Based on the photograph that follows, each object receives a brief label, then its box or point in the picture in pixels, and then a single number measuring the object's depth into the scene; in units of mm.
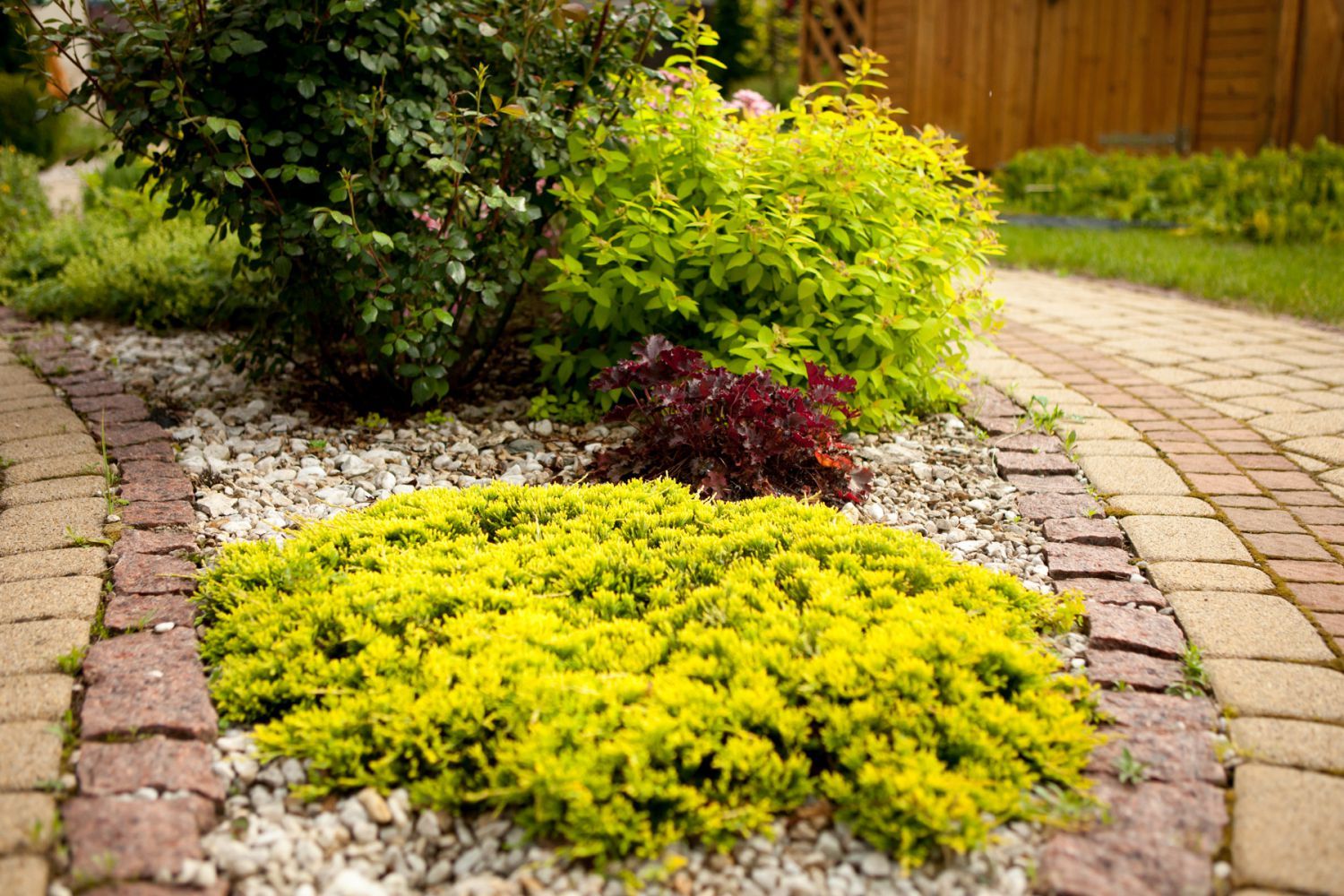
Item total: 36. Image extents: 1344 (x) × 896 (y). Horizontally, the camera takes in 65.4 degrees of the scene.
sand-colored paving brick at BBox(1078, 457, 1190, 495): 2980
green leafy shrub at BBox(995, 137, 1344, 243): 7230
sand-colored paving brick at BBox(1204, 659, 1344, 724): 1896
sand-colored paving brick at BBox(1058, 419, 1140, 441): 3439
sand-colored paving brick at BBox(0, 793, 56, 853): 1509
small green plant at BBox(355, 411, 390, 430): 3426
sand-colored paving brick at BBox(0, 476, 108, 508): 2697
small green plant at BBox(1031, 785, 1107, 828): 1632
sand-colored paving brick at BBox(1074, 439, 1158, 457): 3266
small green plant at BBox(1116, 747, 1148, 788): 1718
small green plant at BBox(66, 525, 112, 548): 2430
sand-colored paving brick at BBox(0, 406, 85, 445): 3172
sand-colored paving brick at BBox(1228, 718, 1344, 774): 1759
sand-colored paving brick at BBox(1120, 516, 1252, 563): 2555
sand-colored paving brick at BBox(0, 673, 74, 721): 1796
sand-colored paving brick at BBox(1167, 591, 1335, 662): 2100
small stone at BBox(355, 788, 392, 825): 1662
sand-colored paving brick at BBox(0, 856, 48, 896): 1426
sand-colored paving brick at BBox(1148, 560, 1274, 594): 2389
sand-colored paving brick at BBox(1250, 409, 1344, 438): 3578
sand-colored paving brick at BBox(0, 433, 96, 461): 3000
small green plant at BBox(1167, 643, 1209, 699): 1968
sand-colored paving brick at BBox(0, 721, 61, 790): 1640
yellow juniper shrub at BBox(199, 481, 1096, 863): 1630
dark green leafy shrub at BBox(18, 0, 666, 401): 3080
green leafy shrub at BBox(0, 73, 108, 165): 10594
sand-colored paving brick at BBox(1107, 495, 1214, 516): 2814
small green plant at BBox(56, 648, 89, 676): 1935
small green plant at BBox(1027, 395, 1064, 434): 3477
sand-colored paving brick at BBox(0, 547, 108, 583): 2301
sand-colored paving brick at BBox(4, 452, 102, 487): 2840
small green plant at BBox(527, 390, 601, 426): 3562
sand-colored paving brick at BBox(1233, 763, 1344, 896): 1506
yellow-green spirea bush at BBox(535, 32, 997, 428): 3309
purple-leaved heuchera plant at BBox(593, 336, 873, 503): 2855
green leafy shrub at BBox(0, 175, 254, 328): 4742
